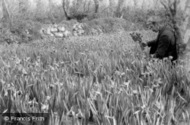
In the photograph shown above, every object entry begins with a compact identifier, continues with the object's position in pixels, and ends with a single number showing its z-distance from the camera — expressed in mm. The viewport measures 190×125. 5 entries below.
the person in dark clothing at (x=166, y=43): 4629
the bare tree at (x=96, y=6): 18809
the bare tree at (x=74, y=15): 17312
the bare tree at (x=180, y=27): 3518
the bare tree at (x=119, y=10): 19694
